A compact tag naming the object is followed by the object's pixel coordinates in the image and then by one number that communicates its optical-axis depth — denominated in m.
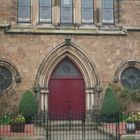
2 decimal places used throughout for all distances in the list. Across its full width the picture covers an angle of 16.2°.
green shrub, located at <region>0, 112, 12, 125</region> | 20.92
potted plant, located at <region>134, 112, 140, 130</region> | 18.58
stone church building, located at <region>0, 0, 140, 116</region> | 22.89
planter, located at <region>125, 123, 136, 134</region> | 18.06
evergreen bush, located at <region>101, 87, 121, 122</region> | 22.31
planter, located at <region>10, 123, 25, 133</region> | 18.45
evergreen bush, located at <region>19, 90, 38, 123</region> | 21.87
